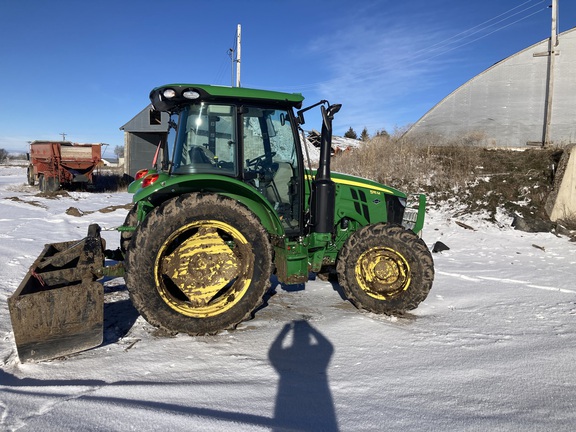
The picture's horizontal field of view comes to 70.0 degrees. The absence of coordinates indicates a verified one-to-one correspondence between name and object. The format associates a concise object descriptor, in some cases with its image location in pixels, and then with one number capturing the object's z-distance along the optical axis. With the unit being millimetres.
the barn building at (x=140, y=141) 20953
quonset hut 14023
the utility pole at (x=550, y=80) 14031
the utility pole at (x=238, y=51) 19734
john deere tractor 3121
